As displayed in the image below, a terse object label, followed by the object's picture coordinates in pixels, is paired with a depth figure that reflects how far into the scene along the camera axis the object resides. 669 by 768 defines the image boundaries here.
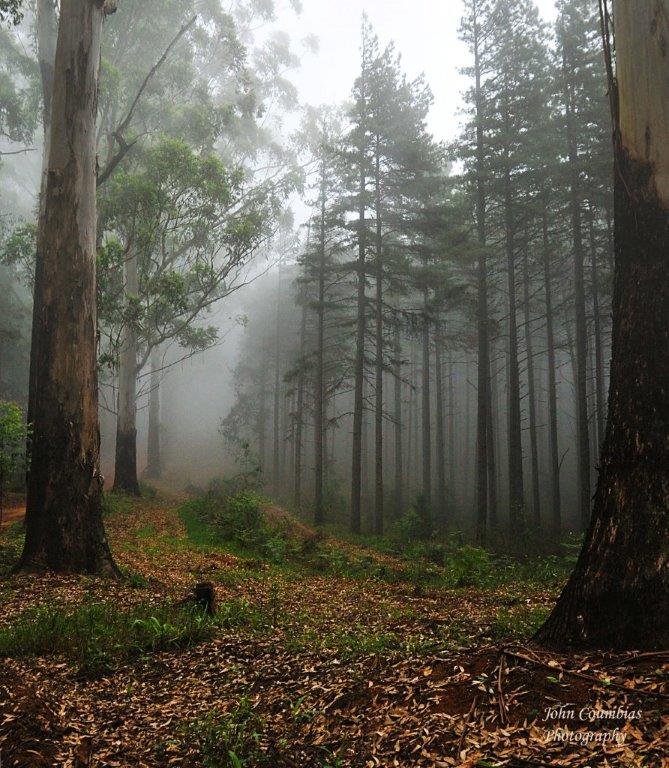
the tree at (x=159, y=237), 16.83
